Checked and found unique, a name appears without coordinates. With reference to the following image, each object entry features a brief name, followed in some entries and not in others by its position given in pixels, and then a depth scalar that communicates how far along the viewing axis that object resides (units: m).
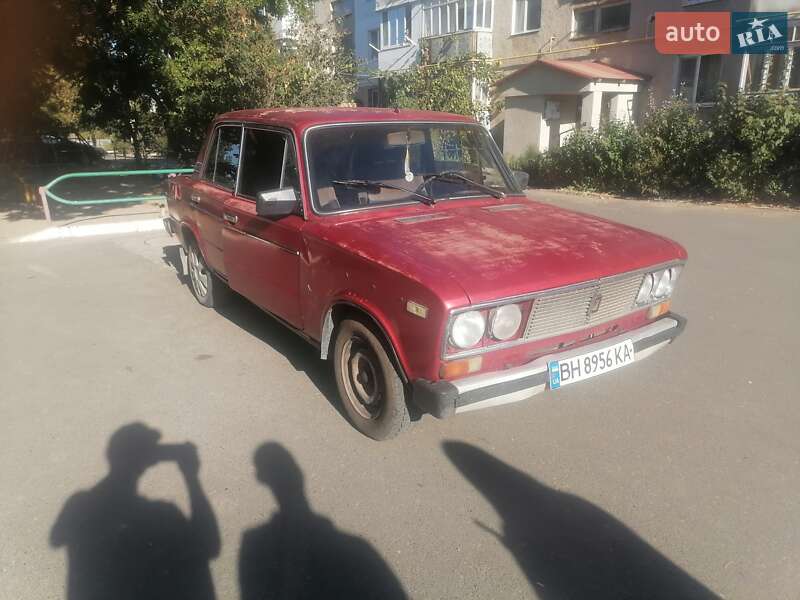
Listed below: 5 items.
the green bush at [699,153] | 12.52
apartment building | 16.78
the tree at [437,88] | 17.05
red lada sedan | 2.96
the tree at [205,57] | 11.93
